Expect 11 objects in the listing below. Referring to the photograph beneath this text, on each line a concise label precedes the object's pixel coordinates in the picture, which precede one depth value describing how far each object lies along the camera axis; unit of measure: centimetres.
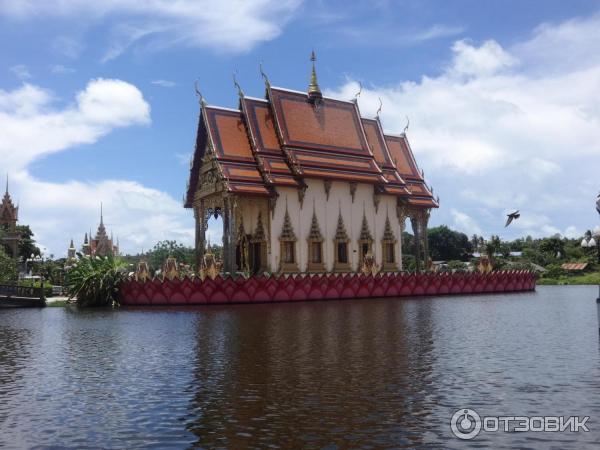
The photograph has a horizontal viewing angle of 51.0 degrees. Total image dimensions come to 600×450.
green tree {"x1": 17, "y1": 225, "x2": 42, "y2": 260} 8006
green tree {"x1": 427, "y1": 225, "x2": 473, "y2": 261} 9675
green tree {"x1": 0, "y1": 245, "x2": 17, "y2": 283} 4047
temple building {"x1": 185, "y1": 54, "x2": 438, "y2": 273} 3375
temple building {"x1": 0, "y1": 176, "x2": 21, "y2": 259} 6975
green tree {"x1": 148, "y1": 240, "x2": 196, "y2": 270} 8766
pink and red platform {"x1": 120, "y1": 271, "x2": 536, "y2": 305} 2712
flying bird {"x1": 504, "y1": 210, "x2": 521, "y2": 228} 3453
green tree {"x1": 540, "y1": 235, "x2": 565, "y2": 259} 8211
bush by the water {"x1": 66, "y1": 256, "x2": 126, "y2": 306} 2861
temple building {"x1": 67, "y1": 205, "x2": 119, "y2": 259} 7111
